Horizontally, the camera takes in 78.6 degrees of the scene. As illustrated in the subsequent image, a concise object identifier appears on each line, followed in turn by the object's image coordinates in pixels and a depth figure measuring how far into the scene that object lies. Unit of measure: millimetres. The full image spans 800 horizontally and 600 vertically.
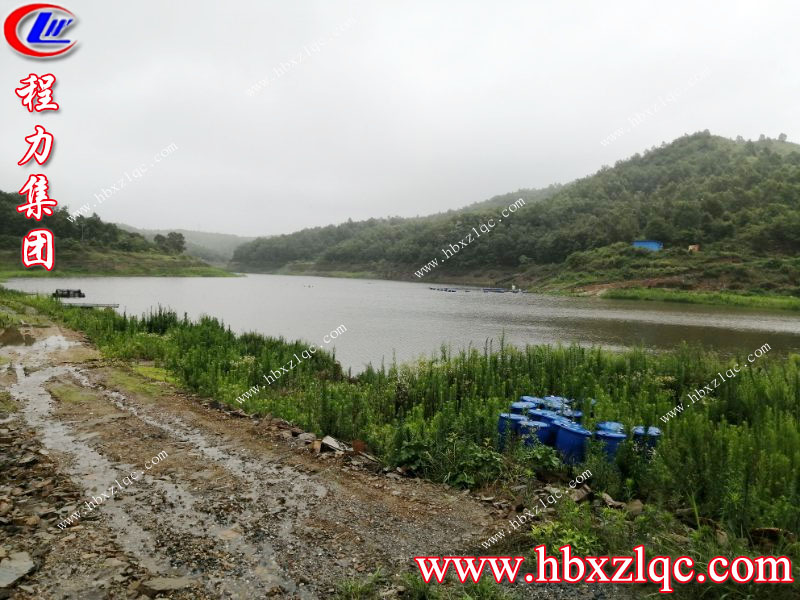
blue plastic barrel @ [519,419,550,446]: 6324
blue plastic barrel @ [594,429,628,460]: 6020
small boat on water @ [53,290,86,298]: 33584
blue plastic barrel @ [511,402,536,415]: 7286
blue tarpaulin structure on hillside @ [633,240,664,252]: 70738
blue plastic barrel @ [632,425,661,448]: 6164
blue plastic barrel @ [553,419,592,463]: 6102
